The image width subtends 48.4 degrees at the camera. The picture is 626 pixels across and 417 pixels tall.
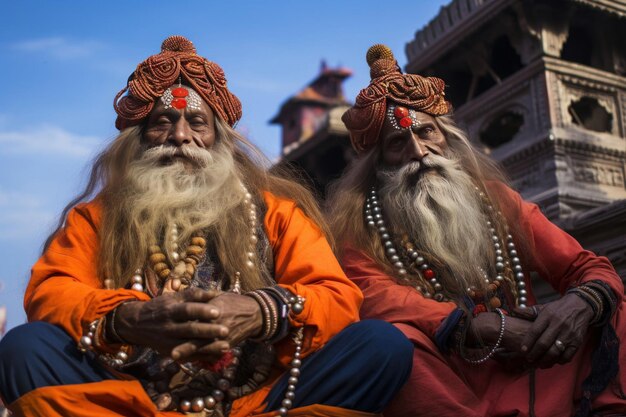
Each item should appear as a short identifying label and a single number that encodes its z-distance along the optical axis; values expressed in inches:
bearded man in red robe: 104.4
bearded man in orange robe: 82.4
